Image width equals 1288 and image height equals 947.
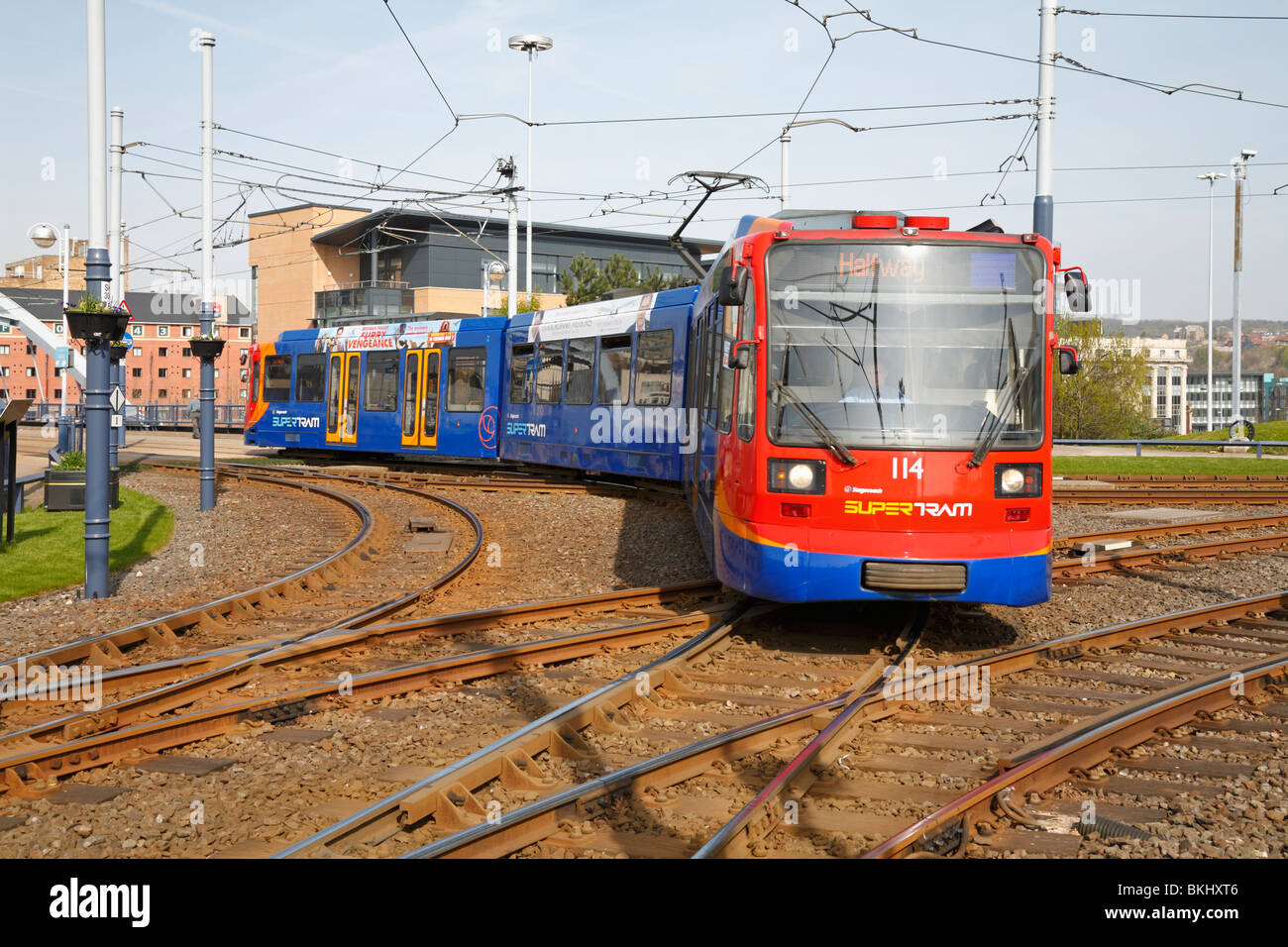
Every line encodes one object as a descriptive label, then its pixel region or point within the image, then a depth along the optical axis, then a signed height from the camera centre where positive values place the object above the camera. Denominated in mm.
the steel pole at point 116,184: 24016 +4791
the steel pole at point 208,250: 18000 +2604
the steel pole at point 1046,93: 18188 +5231
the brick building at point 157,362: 97750 +4722
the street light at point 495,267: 34938 +4649
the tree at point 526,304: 48844 +5281
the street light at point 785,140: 24656 +6383
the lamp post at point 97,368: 10047 +448
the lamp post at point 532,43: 30656 +9897
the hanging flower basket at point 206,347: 17672 +1086
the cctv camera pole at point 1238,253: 39250 +6221
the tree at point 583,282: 48781 +6017
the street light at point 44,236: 27406 +4224
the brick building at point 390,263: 66312 +9523
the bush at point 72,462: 18344 -693
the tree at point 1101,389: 46812 +1703
